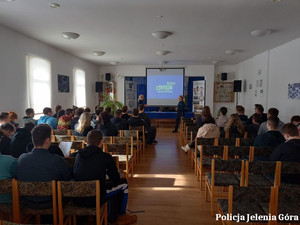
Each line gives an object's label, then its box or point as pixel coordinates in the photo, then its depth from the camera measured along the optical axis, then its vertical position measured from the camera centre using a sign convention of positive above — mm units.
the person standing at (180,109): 9894 -529
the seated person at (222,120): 6105 -615
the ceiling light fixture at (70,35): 5313 +1451
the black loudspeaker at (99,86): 11820 +511
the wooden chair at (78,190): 1979 -830
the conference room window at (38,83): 6398 +394
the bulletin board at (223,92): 12133 +294
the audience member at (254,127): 4949 -645
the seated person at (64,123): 5281 -635
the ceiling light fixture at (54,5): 3830 +1557
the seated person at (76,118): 5434 -539
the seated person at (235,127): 4754 -638
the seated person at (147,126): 6891 -888
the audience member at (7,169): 2258 -747
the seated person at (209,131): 4637 -698
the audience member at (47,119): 5383 -561
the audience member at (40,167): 2148 -688
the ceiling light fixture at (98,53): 7902 +1534
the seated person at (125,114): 6926 -540
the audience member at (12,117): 4637 -450
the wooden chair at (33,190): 1978 -832
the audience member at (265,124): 4477 -523
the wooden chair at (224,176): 2621 -1103
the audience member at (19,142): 3320 -690
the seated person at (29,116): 5172 -474
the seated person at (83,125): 4426 -570
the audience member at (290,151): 2676 -634
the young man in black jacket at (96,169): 2293 -750
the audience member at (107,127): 4930 -674
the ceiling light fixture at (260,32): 5207 +1531
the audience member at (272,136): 3398 -584
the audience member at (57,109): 6522 -381
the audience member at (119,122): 5813 -663
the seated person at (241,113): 6154 -425
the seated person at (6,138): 3283 -627
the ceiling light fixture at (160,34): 5262 +1476
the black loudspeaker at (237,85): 11008 +614
